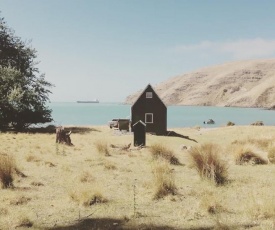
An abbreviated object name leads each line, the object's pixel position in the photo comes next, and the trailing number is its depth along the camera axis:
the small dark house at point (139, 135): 23.69
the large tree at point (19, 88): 38.00
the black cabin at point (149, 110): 39.44
